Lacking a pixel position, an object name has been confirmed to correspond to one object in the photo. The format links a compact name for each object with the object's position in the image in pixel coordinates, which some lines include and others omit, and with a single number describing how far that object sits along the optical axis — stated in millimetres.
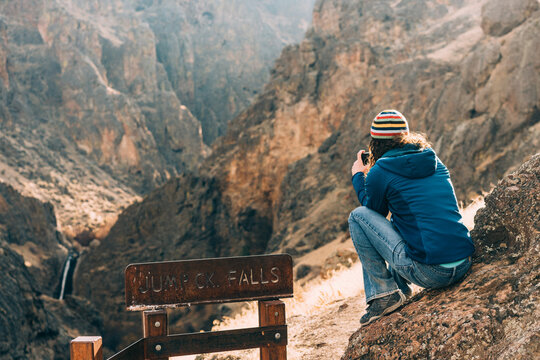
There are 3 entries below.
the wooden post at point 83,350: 3352
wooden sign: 4078
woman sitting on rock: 3639
